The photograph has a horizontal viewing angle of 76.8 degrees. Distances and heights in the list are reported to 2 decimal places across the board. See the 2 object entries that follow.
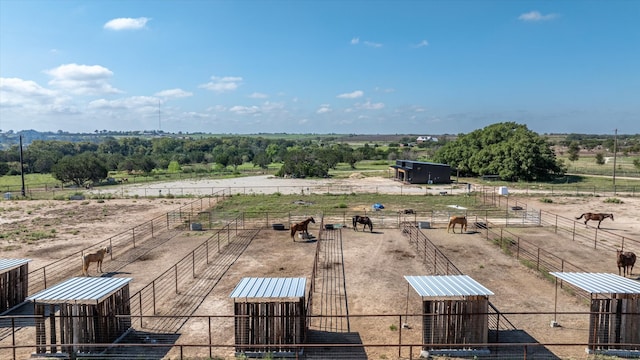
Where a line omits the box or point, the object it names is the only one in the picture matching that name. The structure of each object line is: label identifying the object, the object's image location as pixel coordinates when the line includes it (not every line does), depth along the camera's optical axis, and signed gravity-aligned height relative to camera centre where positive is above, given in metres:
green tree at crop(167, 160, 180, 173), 90.25 -4.03
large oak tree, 60.50 -0.65
